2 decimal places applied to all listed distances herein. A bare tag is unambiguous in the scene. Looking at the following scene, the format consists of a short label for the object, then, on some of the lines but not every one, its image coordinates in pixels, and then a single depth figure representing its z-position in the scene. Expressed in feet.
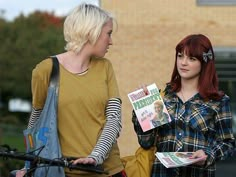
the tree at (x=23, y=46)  208.48
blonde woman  19.85
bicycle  18.34
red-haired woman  21.24
